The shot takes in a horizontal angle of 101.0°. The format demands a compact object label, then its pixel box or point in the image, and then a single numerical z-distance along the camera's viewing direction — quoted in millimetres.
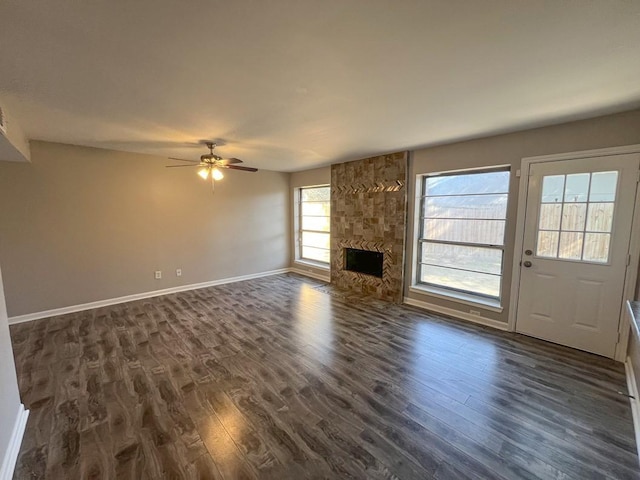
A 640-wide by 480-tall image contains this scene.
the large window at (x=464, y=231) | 3578
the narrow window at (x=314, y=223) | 6184
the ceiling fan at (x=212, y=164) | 3621
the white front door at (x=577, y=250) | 2686
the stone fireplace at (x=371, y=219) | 4434
